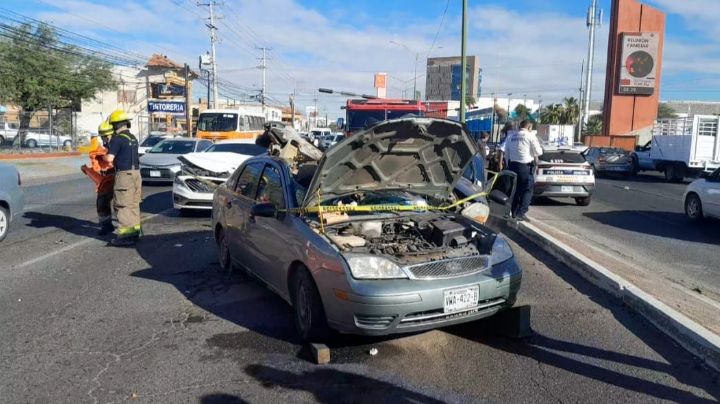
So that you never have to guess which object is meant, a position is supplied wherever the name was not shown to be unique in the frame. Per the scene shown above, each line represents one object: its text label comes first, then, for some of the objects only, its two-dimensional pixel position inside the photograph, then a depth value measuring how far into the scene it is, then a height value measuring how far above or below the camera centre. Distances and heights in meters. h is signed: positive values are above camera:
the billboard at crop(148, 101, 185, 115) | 41.12 +1.18
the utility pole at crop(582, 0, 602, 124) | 54.41 +8.76
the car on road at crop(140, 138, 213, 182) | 17.38 -0.98
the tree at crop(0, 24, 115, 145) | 39.03 +3.35
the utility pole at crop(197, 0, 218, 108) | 46.39 +4.95
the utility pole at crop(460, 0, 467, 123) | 18.64 +2.19
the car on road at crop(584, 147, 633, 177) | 28.22 -1.12
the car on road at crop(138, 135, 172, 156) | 26.85 -0.76
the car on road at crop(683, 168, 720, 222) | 11.48 -1.11
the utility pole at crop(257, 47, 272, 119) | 68.35 +3.47
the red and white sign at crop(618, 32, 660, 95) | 49.59 +5.97
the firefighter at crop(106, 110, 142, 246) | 8.99 -0.80
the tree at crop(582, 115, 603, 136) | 65.25 +1.03
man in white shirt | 10.79 -0.45
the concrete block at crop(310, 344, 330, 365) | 4.59 -1.66
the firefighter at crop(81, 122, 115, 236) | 9.62 -0.82
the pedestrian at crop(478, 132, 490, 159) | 25.28 -0.10
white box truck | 23.77 -0.29
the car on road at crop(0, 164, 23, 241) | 9.50 -1.20
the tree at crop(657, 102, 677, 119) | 86.19 +4.12
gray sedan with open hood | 4.56 -0.93
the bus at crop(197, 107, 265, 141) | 30.55 +0.09
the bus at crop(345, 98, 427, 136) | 21.58 +0.76
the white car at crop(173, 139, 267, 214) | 11.92 -0.99
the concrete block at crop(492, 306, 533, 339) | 5.05 -1.55
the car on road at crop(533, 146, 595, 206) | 15.02 -1.02
